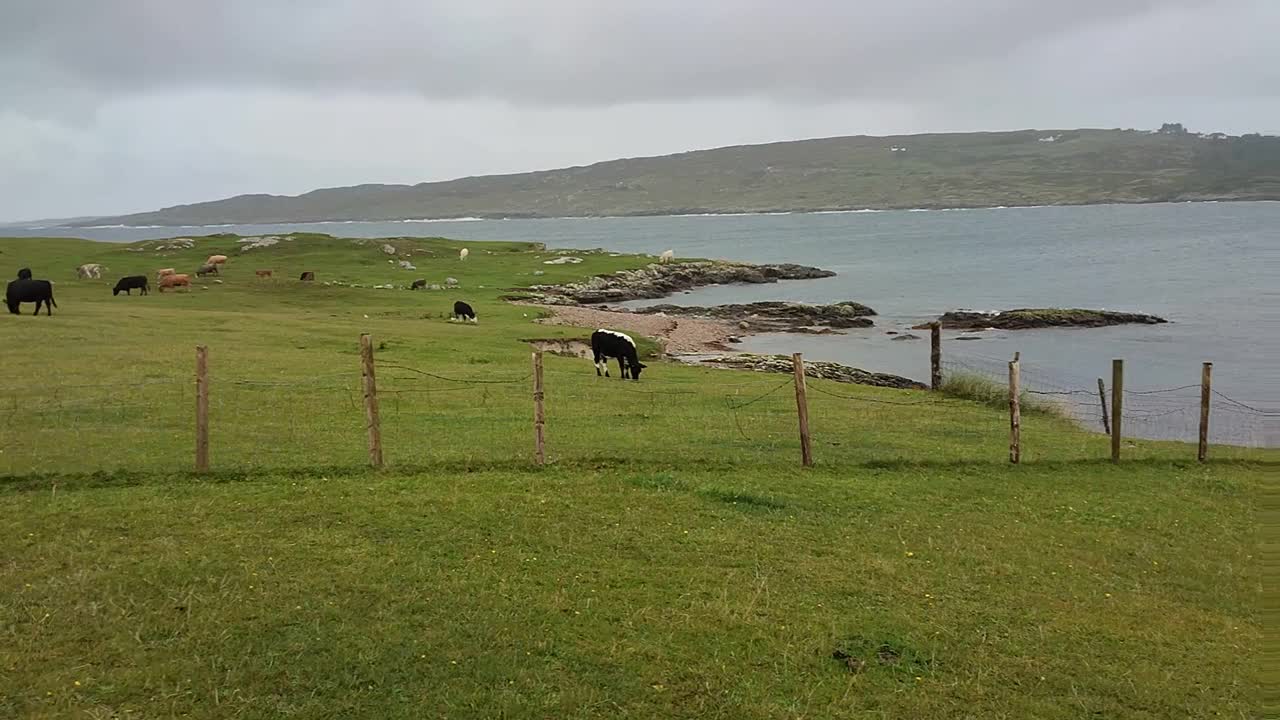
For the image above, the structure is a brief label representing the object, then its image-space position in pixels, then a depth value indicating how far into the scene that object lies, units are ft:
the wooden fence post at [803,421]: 60.03
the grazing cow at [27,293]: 116.78
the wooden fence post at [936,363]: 115.14
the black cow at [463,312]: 157.38
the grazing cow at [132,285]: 166.61
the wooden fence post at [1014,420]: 63.82
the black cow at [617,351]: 108.88
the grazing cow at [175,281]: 175.11
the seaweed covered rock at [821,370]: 134.62
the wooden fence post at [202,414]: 52.65
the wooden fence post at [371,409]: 54.60
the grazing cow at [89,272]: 194.70
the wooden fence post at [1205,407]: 68.08
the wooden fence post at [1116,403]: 64.90
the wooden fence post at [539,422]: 56.44
